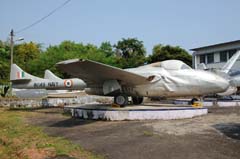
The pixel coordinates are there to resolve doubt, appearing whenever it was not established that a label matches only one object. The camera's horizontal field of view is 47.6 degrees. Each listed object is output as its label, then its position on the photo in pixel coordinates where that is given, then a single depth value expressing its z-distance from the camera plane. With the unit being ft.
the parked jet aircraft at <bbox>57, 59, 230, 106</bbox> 38.34
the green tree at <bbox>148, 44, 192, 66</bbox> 141.96
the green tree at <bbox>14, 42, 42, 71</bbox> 196.92
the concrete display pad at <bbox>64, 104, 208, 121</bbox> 35.50
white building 113.75
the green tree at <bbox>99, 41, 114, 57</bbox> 183.73
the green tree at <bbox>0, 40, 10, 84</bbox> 109.13
